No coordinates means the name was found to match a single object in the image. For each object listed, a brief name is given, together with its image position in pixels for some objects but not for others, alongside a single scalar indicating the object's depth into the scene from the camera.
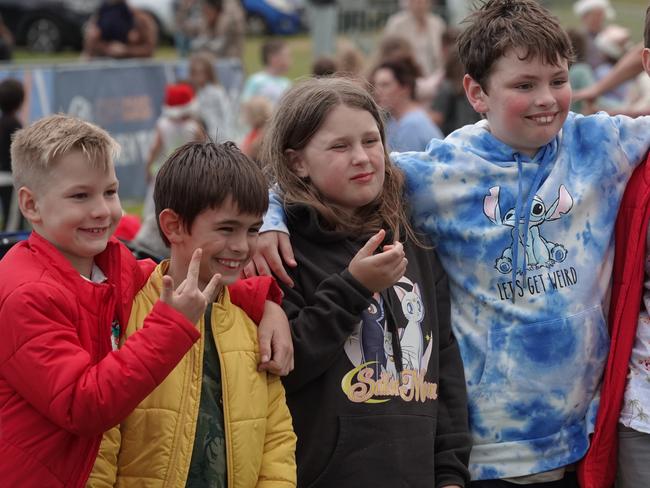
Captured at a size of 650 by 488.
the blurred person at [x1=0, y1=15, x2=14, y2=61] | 18.45
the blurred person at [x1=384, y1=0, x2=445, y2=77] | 13.85
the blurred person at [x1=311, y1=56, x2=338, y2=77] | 9.36
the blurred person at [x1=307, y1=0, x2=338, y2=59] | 13.80
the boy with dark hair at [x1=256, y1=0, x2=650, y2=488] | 3.13
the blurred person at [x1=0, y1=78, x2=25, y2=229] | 9.88
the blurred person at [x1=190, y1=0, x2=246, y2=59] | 17.50
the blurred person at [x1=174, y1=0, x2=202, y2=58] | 19.84
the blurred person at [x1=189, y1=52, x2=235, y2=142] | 13.91
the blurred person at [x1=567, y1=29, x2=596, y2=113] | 10.84
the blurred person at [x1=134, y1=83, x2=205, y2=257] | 11.39
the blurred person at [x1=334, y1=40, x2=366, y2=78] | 10.76
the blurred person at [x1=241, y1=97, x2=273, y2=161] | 9.44
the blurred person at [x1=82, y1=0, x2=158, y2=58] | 17.22
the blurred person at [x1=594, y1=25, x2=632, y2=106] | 12.98
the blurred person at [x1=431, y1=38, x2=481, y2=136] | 10.02
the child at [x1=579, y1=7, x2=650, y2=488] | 3.14
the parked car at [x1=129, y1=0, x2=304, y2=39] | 28.86
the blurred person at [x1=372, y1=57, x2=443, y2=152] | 7.68
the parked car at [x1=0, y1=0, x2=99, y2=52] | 25.72
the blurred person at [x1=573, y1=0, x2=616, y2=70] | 13.95
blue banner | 12.41
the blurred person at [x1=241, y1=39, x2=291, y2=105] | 12.64
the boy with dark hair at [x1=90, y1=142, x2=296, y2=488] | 2.66
